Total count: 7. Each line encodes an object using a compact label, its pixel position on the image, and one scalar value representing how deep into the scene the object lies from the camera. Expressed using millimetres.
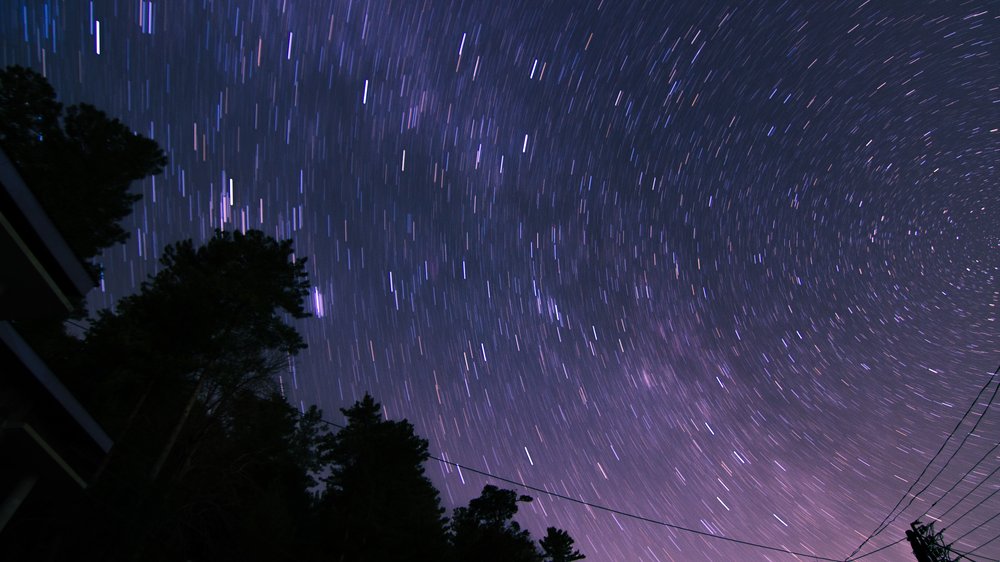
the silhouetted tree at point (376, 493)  21703
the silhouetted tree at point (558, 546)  29516
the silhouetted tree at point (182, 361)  15023
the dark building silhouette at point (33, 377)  7617
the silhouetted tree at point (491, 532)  25766
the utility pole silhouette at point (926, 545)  17672
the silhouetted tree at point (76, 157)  16922
